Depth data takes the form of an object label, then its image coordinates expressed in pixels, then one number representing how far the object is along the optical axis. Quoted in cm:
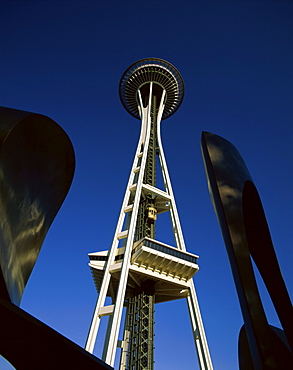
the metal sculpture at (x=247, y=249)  645
